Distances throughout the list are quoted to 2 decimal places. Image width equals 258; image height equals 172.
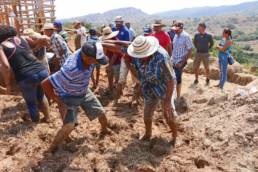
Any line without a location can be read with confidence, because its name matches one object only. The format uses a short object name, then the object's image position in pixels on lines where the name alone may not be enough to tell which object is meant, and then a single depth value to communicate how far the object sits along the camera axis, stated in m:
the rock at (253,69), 15.13
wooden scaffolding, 12.29
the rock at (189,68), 13.79
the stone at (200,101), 7.25
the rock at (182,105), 7.24
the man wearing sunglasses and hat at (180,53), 7.78
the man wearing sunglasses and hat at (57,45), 6.80
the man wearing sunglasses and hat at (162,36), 7.43
